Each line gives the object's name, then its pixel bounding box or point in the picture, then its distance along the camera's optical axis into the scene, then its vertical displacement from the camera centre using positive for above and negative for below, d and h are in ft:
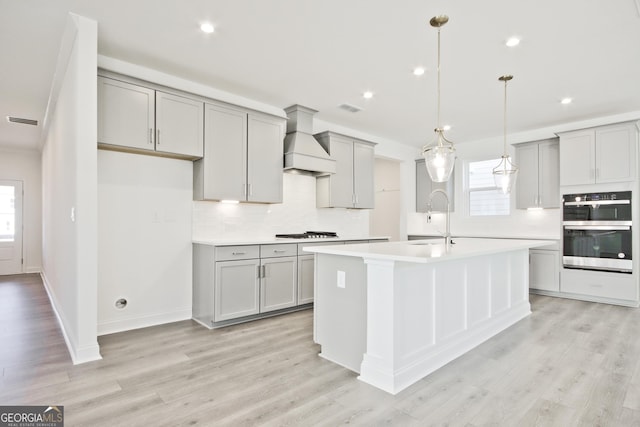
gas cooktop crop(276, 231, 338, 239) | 15.87 -0.91
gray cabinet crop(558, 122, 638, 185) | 15.15 +2.75
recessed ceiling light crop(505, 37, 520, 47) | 9.86 +4.91
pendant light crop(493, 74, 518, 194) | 12.54 +1.46
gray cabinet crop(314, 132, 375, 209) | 17.04 +1.97
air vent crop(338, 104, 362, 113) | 15.58 +4.83
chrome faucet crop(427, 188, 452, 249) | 10.88 -0.80
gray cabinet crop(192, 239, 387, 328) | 11.90 -2.38
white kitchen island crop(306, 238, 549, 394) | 7.64 -2.29
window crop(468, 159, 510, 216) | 20.61 +1.33
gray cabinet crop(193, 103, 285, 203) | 12.73 +2.24
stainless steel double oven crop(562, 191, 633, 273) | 15.14 -0.70
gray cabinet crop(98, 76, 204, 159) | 10.43 +3.02
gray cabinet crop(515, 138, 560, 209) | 17.79 +2.12
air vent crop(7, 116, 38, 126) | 17.37 +4.77
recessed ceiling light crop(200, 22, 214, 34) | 9.19 +4.97
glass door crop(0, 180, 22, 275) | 23.75 -0.78
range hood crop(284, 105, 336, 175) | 15.06 +2.98
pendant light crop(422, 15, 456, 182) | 9.89 +1.59
